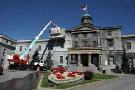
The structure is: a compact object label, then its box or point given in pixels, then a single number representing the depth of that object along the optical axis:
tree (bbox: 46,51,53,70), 56.04
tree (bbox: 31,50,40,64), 57.78
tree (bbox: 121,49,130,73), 48.84
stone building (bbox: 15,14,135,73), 50.88
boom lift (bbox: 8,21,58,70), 48.14
